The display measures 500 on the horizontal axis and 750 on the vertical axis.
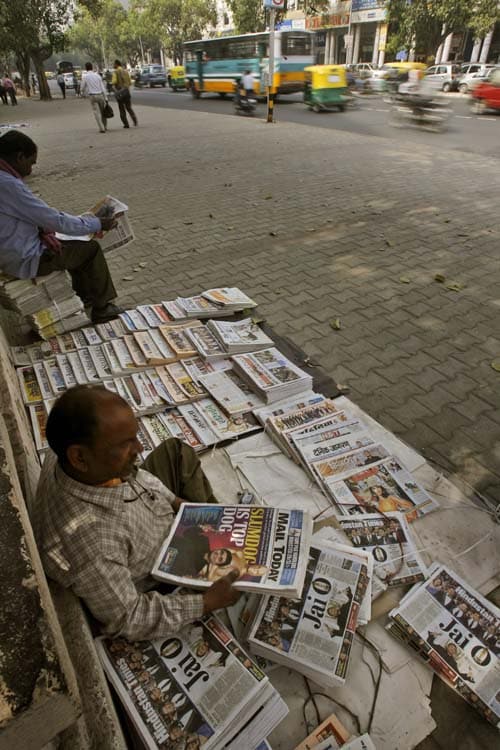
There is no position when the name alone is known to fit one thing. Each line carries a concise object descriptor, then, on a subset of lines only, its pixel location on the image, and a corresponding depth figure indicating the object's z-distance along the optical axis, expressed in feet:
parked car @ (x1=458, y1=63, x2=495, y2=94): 73.10
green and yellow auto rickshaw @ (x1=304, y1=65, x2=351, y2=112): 50.01
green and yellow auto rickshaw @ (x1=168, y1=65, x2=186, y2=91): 91.40
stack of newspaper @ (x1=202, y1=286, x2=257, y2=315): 12.44
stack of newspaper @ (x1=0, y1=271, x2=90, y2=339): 11.03
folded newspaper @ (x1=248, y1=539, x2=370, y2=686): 5.12
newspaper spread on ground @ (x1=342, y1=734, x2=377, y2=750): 4.68
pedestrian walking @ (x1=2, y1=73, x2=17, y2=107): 83.59
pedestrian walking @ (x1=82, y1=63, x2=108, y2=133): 40.19
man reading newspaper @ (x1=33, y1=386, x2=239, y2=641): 4.16
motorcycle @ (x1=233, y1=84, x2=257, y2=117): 54.70
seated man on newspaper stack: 9.96
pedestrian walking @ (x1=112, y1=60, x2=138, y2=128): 42.47
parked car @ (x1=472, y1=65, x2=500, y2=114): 47.37
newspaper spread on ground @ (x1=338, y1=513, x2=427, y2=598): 6.23
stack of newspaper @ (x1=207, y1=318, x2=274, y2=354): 10.74
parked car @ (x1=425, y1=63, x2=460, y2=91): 76.43
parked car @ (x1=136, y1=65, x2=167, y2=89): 117.08
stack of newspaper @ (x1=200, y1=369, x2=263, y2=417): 9.27
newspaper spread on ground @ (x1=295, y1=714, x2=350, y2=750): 4.77
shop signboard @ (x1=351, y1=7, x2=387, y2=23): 110.79
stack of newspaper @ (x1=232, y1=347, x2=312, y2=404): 9.47
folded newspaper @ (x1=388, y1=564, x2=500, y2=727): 5.12
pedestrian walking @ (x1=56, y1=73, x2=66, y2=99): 102.53
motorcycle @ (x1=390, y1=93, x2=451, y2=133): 42.76
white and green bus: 56.44
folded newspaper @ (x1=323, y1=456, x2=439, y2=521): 7.27
